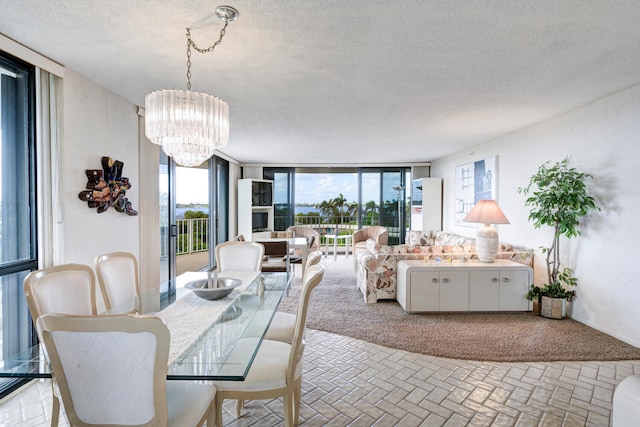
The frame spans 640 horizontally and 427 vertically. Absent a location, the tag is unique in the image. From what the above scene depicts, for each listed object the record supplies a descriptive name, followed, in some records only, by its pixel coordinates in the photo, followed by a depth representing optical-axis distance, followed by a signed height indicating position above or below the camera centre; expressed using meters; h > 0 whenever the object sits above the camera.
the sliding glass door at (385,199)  8.20 +0.21
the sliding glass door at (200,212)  6.48 -0.11
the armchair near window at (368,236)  6.89 -0.63
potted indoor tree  3.36 -0.07
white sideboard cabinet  3.81 -0.93
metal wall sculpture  2.83 +0.17
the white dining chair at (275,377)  1.61 -0.86
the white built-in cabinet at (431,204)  7.21 +0.07
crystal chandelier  2.02 +0.54
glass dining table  1.30 -0.62
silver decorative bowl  2.10 -0.56
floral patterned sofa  4.19 -0.65
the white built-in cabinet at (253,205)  7.62 +0.05
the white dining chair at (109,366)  1.06 -0.55
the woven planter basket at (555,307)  3.62 -1.11
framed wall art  5.20 +0.41
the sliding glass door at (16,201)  2.26 +0.04
